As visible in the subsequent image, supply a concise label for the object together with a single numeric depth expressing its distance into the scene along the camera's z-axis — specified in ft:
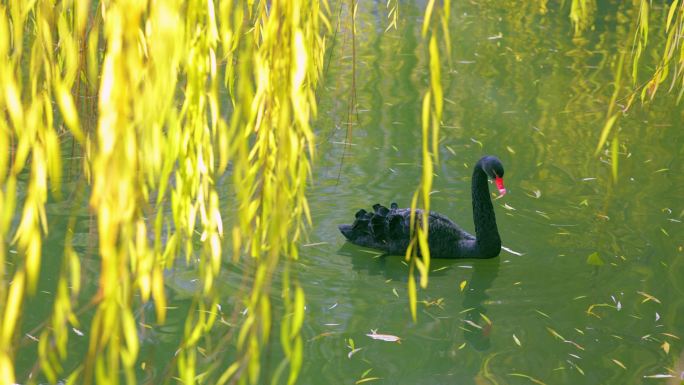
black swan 27.14
